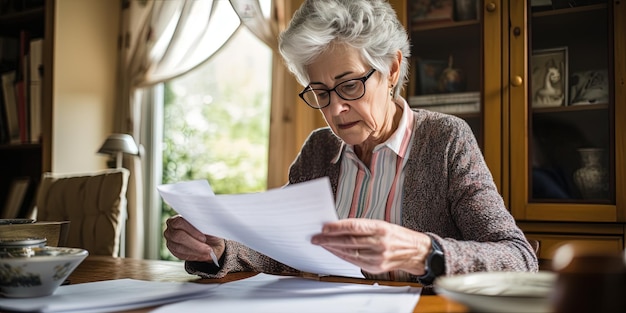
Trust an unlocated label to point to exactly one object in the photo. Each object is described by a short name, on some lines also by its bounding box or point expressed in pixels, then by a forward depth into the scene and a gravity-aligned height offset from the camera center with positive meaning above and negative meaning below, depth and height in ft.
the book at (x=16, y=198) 10.98 -0.53
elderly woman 4.08 +0.15
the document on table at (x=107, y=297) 2.82 -0.62
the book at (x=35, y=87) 10.77 +1.42
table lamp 9.18 +0.36
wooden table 3.09 -0.70
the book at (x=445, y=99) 7.64 +0.92
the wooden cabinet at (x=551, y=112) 7.00 +0.71
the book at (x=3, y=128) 11.48 +0.74
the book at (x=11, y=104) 11.28 +1.16
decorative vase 6.98 -0.03
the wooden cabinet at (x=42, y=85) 10.53 +1.40
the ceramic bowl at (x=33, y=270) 2.92 -0.48
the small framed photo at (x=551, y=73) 7.34 +1.17
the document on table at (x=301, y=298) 2.78 -0.61
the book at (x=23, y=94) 11.00 +1.31
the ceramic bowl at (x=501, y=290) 2.39 -0.48
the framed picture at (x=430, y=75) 7.98 +1.25
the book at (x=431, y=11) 7.93 +2.05
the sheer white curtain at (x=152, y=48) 10.21 +2.05
